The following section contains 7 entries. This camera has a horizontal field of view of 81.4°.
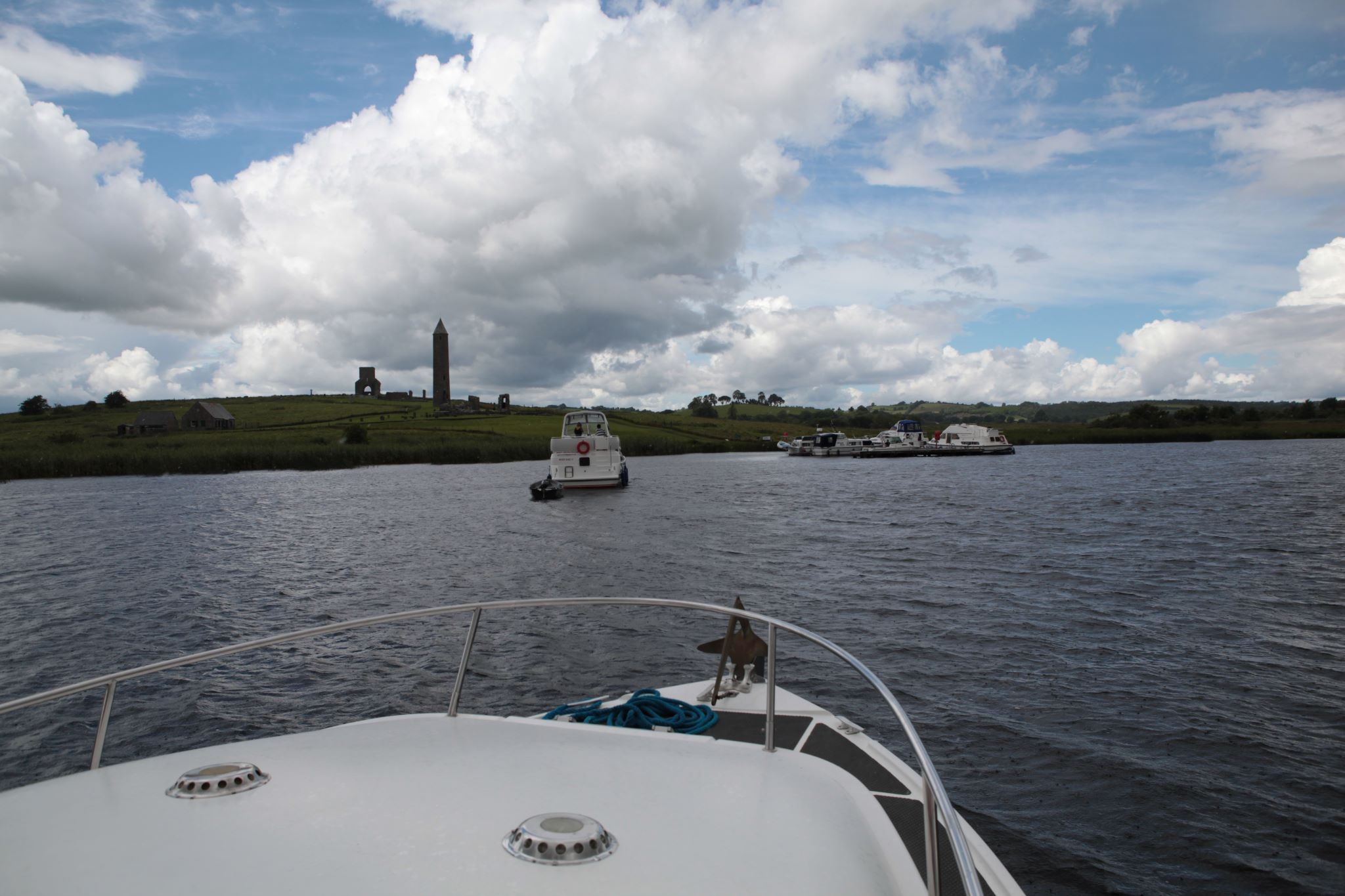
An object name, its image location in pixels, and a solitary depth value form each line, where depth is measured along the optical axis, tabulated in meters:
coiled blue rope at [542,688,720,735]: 5.78
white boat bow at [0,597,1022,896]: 2.73
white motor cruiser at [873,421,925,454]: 113.69
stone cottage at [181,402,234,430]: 112.69
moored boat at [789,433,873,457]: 114.00
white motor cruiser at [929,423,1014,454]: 110.81
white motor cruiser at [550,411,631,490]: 52.25
